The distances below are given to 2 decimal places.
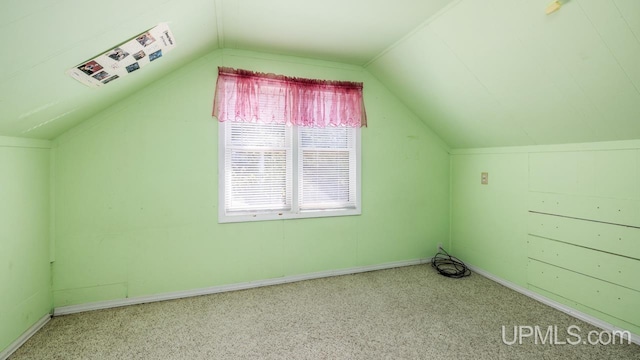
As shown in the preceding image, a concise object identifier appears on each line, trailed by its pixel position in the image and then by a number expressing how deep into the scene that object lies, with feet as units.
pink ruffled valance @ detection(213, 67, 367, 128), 8.98
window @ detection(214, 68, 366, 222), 9.13
